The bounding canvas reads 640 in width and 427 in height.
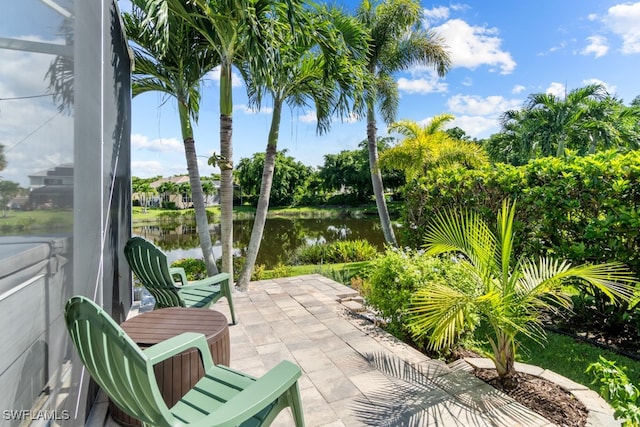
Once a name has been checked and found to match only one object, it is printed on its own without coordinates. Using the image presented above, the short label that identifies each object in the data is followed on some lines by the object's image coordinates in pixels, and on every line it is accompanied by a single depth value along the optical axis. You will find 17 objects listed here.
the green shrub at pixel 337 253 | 8.88
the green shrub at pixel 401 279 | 3.43
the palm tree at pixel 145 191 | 38.94
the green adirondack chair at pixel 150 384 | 1.27
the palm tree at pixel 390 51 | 9.02
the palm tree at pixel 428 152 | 9.74
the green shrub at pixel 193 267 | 6.36
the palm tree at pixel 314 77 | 4.34
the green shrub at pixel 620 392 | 1.39
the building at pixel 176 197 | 40.19
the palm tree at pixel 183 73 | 4.41
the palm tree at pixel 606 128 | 14.04
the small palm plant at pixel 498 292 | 2.25
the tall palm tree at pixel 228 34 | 3.47
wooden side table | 1.99
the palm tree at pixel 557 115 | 14.20
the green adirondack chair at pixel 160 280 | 3.11
